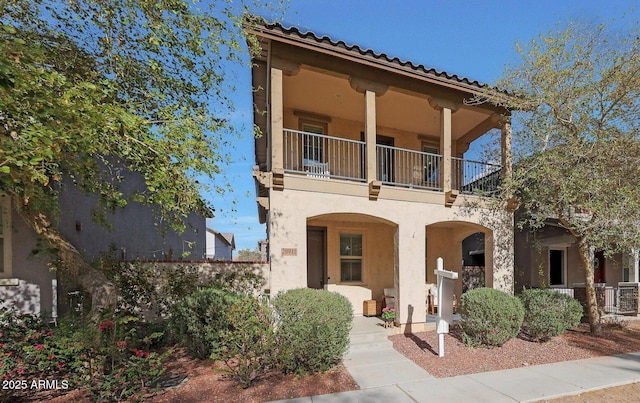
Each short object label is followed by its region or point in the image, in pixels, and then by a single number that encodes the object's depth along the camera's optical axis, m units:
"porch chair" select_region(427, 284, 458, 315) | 9.60
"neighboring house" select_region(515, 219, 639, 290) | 10.88
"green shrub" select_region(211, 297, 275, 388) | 4.85
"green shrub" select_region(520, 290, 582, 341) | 7.17
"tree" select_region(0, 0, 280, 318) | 3.46
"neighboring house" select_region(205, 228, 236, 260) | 30.73
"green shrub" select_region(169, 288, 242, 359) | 5.55
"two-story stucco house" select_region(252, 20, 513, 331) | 6.84
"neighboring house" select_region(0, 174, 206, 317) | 6.27
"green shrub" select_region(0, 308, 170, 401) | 4.19
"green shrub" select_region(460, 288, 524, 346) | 6.67
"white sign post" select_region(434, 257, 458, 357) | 6.18
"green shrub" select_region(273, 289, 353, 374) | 5.16
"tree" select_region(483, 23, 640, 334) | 6.95
